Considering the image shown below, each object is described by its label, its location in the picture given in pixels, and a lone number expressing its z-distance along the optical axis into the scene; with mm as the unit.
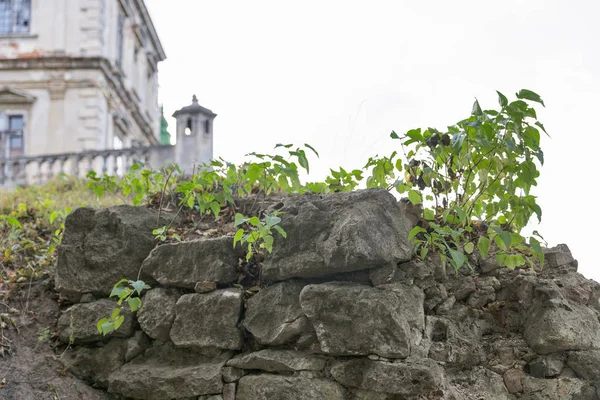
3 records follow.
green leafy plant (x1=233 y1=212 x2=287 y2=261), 3549
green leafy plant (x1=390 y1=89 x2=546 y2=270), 3572
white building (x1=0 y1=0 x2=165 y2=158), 19391
